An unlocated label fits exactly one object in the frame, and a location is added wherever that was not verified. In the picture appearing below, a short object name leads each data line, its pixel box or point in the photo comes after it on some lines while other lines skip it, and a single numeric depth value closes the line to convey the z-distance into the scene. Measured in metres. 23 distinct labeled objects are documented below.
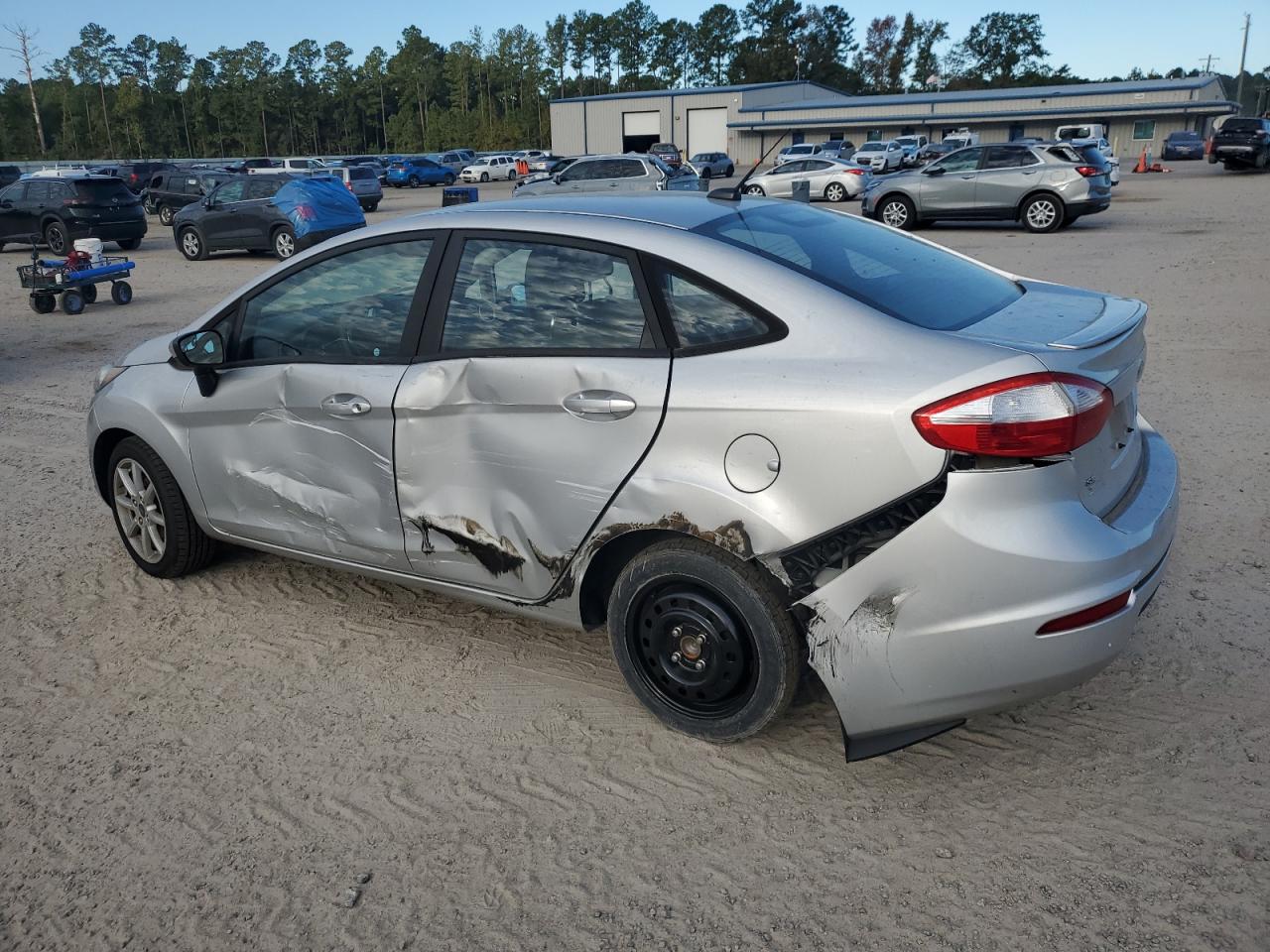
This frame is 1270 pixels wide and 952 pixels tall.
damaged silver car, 2.71
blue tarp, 18.69
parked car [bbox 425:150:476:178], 56.50
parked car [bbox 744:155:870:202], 28.64
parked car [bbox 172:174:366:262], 19.03
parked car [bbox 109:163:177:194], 39.09
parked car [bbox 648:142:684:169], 46.22
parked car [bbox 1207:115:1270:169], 36.03
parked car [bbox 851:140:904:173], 45.17
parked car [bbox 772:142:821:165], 44.19
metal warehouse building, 65.69
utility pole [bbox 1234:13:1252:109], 102.75
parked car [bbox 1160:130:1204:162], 51.31
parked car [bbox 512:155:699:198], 23.25
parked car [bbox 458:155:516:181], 51.45
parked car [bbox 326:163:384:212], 33.56
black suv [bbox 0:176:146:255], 21.06
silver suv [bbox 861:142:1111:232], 18.64
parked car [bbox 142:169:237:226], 27.89
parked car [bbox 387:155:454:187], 52.94
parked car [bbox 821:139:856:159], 45.94
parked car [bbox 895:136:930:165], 49.57
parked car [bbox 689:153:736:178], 49.16
